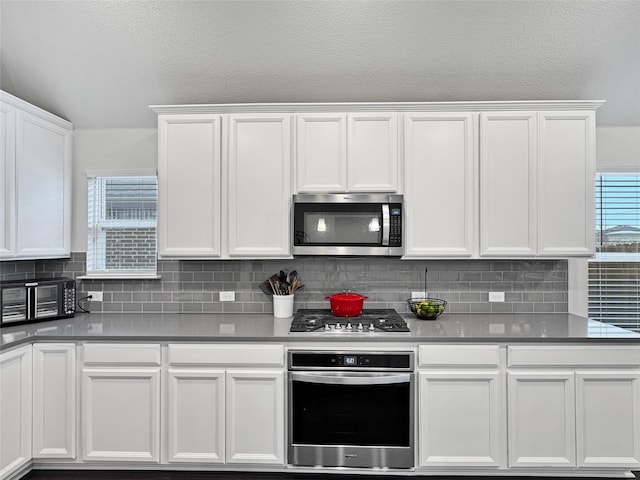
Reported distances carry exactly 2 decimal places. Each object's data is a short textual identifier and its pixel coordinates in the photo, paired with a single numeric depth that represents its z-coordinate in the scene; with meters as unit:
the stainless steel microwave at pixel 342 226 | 2.80
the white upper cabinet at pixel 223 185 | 2.87
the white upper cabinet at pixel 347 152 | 2.85
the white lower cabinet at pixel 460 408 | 2.48
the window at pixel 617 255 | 3.31
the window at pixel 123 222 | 3.36
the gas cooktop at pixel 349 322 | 2.59
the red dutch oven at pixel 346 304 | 2.92
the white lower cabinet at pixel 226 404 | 2.49
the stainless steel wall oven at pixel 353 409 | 2.47
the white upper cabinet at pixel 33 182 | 2.66
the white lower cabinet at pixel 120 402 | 2.52
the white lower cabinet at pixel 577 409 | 2.47
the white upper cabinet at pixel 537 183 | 2.80
